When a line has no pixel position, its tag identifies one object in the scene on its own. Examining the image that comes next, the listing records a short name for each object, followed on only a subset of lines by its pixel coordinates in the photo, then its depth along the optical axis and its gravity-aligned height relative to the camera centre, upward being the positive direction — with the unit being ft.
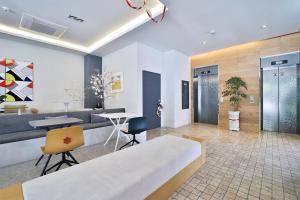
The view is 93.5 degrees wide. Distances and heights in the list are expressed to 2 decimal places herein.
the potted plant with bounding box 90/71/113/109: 15.01 +1.68
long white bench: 3.43 -2.22
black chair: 9.59 -1.84
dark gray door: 15.74 +0.30
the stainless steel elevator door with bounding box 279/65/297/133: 13.89 +0.01
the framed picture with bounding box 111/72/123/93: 16.10 +1.95
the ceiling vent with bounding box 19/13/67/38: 10.61 +6.05
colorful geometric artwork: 13.03 +1.97
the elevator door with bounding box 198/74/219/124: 18.65 +0.05
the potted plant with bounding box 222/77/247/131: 15.58 +0.48
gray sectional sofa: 8.61 -2.00
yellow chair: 6.42 -1.97
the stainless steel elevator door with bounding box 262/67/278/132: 14.79 +0.01
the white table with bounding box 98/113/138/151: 10.41 -1.22
